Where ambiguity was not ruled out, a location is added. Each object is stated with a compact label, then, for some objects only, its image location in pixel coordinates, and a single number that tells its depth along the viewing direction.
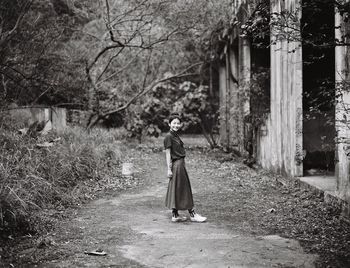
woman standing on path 6.82
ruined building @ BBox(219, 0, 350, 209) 6.61
